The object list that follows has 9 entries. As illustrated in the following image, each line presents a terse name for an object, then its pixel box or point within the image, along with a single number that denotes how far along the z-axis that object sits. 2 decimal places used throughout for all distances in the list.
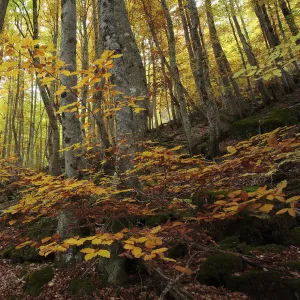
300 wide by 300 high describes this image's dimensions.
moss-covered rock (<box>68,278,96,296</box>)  3.27
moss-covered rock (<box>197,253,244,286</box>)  3.08
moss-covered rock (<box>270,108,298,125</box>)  8.46
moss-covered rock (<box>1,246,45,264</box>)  5.22
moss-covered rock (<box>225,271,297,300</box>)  2.64
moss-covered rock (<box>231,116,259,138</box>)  9.42
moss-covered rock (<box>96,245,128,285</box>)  3.28
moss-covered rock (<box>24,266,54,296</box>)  3.87
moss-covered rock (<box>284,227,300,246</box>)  3.55
